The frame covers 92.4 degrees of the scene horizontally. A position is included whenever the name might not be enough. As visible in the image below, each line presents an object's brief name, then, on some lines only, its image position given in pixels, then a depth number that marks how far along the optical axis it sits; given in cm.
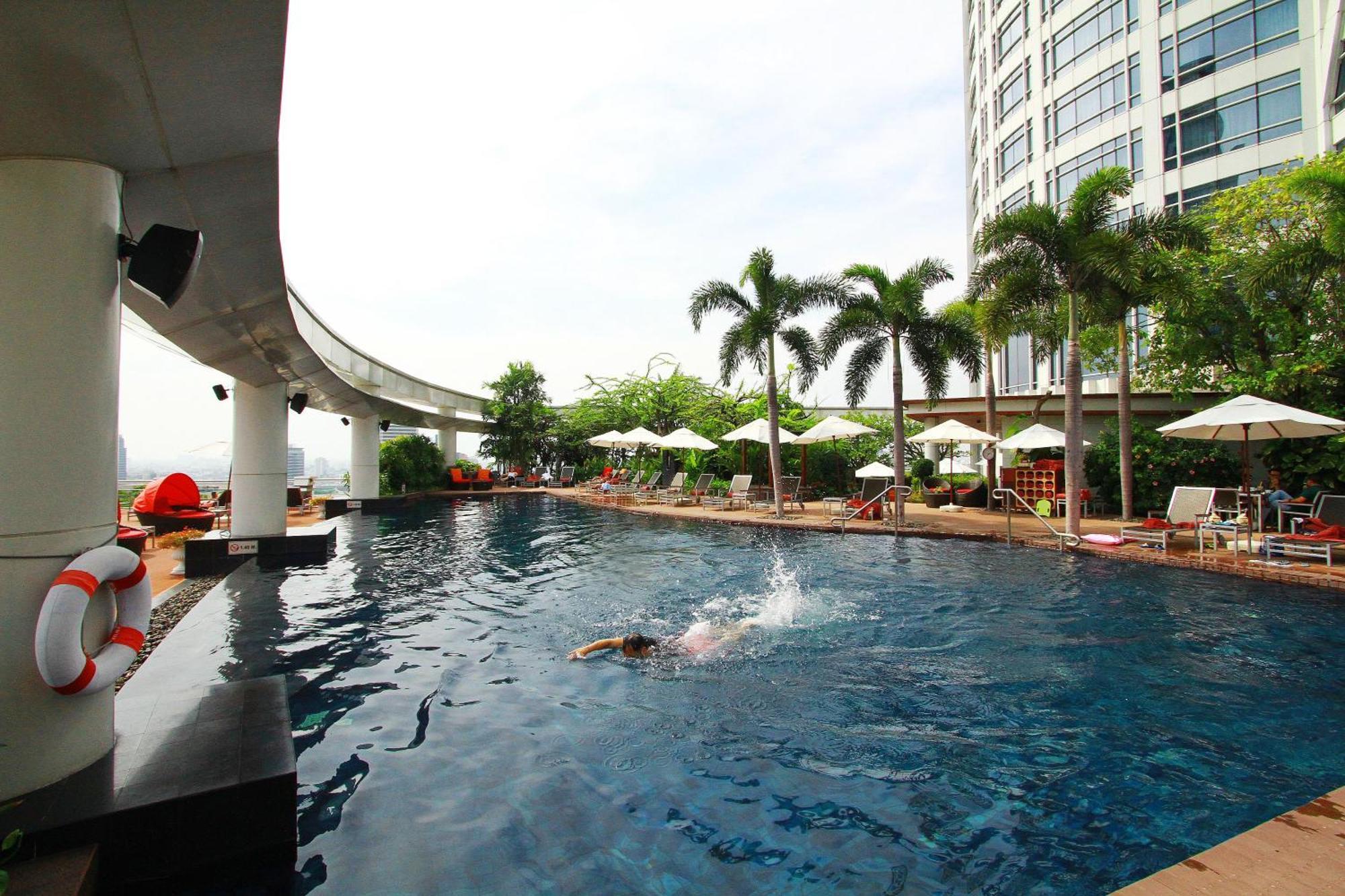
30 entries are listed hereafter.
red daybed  1270
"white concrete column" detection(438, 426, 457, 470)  3072
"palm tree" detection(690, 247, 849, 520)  1803
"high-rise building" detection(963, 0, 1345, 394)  2108
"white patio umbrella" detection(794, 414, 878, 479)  1842
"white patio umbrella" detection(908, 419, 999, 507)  1703
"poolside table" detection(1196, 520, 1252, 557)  1023
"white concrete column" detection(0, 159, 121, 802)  283
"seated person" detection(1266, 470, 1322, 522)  1124
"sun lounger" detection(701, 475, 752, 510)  1998
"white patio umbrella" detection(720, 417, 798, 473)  2006
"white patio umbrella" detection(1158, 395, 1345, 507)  1005
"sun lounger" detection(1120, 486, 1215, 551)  1114
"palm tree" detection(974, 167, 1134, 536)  1280
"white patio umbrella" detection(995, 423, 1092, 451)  1576
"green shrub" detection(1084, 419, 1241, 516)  1531
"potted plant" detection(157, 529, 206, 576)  1026
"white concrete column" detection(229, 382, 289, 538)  1084
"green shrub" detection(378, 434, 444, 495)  2542
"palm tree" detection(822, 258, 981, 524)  1662
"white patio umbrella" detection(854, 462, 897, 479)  1752
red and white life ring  277
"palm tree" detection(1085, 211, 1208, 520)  1236
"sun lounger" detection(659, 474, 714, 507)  2127
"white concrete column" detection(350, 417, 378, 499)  2148
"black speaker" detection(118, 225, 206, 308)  341
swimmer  637
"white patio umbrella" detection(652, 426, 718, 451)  2130
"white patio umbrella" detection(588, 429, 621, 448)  2433
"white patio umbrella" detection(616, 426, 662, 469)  2253
